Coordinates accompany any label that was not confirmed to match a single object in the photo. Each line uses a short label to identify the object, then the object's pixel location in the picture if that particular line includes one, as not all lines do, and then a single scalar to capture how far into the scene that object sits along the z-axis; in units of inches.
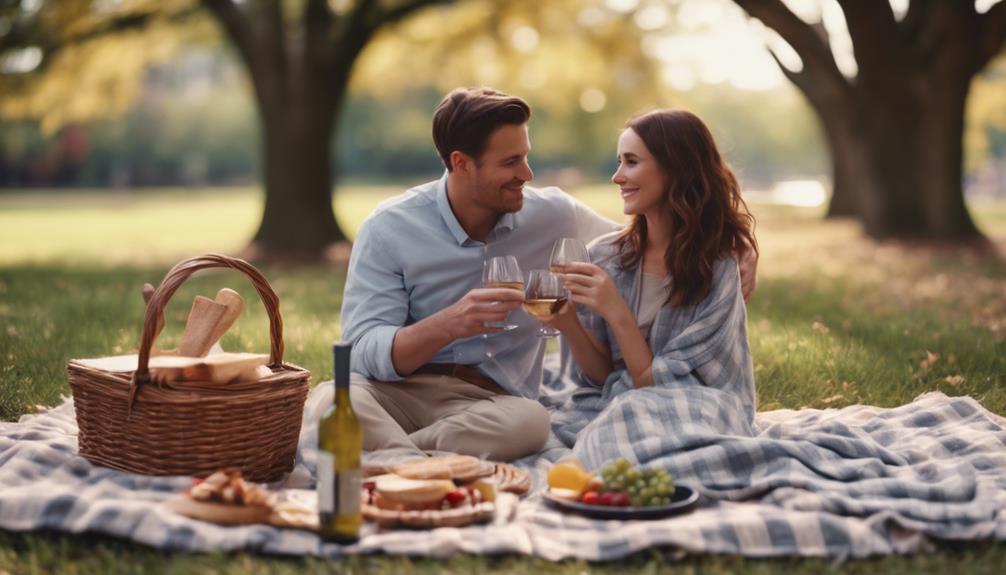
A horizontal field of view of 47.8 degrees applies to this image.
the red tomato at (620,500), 158.6
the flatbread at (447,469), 162.7
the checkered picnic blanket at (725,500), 147.0
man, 195.0
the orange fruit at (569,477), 166.4
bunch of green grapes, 158.6
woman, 197.3
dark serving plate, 156.4
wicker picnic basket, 169.5
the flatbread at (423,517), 152.8
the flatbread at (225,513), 151.5
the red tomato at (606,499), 159.3
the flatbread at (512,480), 172.2
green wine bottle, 143.9
